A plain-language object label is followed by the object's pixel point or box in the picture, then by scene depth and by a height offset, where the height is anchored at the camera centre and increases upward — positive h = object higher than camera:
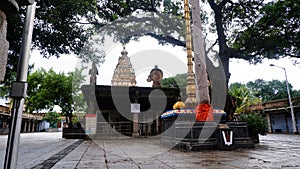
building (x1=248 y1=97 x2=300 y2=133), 21.68 +0.41
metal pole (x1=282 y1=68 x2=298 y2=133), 19.67 -0.21
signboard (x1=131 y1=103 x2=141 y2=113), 14.42 +0.64
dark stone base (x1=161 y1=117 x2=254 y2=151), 6.30 -0.61
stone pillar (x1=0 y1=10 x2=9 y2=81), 1.52 +0.56
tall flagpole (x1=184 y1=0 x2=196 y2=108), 7.78 +1.76
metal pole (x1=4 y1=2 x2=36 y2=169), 1.51 +0.09
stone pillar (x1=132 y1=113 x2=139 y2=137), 14.72 -0.72
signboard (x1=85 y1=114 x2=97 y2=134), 13.23 -0.37
